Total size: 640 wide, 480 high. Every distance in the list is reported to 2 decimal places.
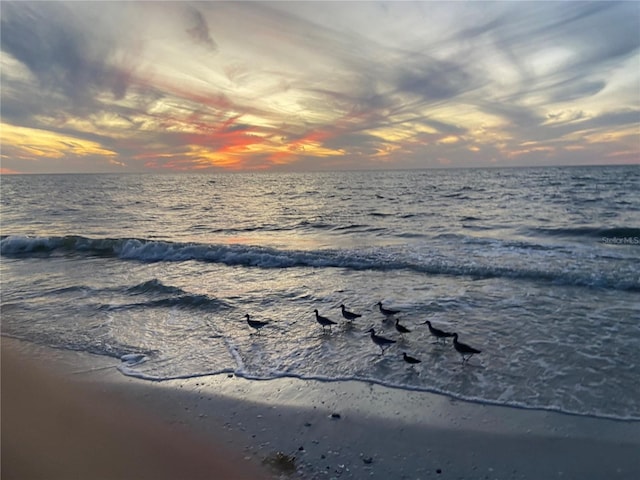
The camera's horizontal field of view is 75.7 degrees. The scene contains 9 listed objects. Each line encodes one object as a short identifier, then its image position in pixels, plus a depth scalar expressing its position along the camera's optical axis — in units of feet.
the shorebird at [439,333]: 25.64
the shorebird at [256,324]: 28.81
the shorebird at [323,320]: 28.78
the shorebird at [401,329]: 26.73
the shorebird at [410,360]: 22.76
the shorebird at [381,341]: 24.25
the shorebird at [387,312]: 31.08
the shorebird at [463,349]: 22.81
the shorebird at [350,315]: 29.89
